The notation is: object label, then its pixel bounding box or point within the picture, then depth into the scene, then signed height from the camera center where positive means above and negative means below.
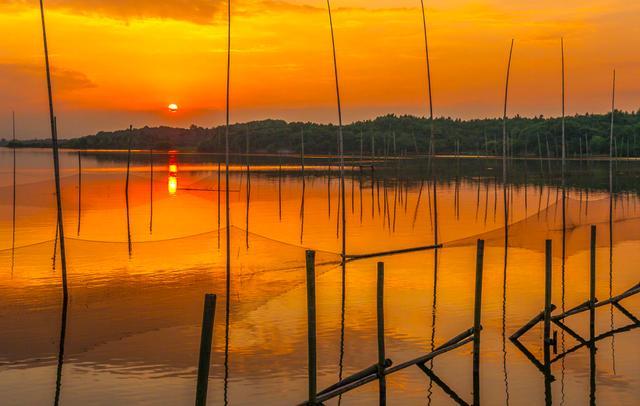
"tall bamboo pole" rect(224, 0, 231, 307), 13.79 +0.86
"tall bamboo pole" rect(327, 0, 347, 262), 15.15 +1.04
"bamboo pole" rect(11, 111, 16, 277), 15.58 -1.97
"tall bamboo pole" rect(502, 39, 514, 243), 18.98 +1.30
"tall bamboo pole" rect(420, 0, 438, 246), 17.20 +2.23
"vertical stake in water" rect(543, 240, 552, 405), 9.09 -2.04
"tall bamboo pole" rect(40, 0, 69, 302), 10.92 +0.46
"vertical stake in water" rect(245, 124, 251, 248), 18.29 -1.99
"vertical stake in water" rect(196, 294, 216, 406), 5.64 -1.41
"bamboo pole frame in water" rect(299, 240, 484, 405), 6.79 -2.00
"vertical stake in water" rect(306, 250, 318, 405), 6.77 -1.35
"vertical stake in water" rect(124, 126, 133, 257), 18.01 -2.10
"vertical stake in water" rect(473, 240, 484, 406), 8.29 -2.01
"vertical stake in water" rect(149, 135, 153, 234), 23.56 -2.05
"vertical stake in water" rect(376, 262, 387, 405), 7.46 -1.73
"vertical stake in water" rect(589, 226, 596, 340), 10.12 -1.91
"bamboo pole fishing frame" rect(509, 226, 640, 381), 9.24 -2.28
